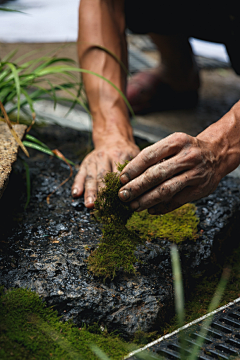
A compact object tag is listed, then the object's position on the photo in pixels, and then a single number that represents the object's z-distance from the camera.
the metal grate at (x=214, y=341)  0.61
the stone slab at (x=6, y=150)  0.65
